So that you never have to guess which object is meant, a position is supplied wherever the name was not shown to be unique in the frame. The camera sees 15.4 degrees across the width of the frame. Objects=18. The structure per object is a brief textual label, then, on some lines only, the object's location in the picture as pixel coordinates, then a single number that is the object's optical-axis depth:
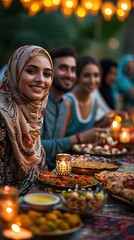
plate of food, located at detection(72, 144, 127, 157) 4.64
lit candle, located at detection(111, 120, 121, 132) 5.47
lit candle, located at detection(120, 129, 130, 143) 5.27
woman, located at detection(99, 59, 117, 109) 8.66
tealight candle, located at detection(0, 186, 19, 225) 2.18
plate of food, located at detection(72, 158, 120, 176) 3.62
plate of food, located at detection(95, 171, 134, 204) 2.84
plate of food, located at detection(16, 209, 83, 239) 2.20
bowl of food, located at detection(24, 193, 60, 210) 2.47
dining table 2.36
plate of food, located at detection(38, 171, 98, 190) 3.07
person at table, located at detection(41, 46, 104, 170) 4.81
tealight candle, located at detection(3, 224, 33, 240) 2.14
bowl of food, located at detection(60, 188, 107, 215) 2.52
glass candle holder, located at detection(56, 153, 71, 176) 3.46
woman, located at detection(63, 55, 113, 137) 6.09
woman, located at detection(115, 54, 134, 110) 11.46
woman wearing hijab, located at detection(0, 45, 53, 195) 3.59
